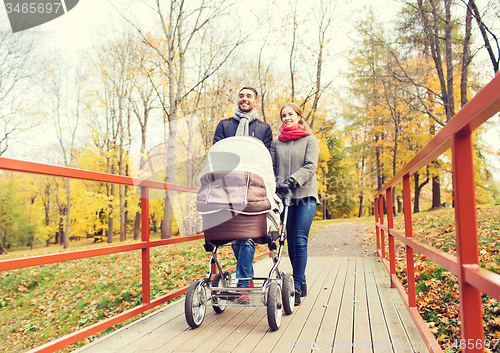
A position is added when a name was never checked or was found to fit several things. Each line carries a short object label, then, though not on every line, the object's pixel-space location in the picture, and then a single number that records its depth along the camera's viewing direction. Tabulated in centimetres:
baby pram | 247
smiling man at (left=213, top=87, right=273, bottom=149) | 344
